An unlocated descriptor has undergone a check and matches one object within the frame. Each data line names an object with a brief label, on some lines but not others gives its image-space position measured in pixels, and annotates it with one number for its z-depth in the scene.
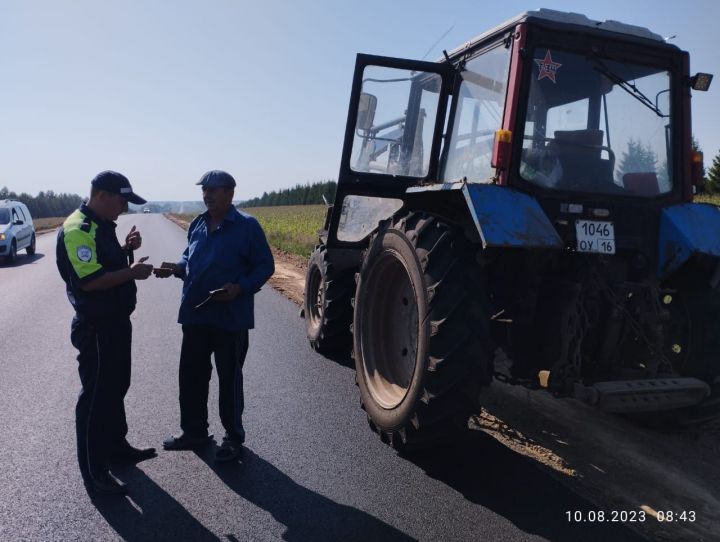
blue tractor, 3.31
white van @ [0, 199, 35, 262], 15.11
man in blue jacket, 3.69
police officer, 3.26
